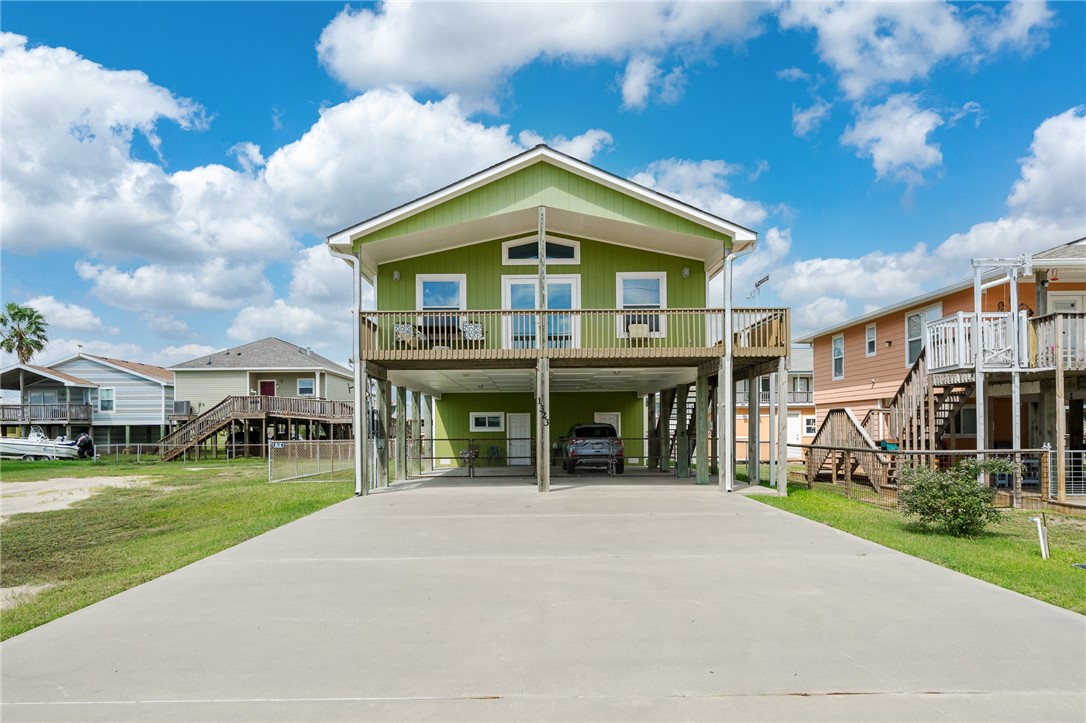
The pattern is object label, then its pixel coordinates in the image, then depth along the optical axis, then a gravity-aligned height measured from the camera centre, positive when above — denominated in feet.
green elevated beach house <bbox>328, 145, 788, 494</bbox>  56.39 +8.77
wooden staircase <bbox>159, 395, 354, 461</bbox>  123.65 -4.10
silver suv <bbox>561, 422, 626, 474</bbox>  71.10 -6.09
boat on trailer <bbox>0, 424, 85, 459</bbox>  128.36 -9.68
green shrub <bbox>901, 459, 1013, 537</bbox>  34.65 -5.49
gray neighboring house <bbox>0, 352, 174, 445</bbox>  145.48 -0.07
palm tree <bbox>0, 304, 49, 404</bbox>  169.17 +13.71
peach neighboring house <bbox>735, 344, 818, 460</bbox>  136.87 -3.05
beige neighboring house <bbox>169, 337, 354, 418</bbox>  142.68 +2.93
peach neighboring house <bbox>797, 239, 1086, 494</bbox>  52.65 +2.12
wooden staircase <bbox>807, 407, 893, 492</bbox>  56.39 -5.36
